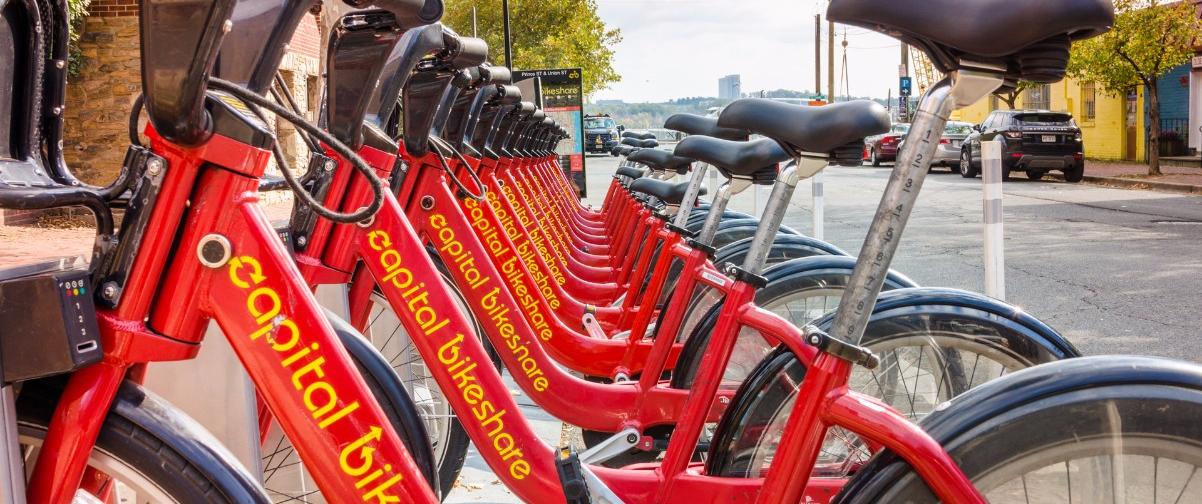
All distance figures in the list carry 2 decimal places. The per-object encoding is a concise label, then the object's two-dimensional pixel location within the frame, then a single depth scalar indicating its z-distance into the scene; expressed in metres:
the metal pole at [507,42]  21.32
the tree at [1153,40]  21.88
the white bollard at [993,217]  3.38
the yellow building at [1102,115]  30.88
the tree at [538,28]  39.97
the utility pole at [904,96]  35.12
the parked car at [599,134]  47.34
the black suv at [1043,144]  22.31
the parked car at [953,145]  26.58
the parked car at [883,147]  32.41
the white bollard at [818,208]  6.20
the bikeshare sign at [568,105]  16.45
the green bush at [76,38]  12.11
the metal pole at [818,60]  47.84
